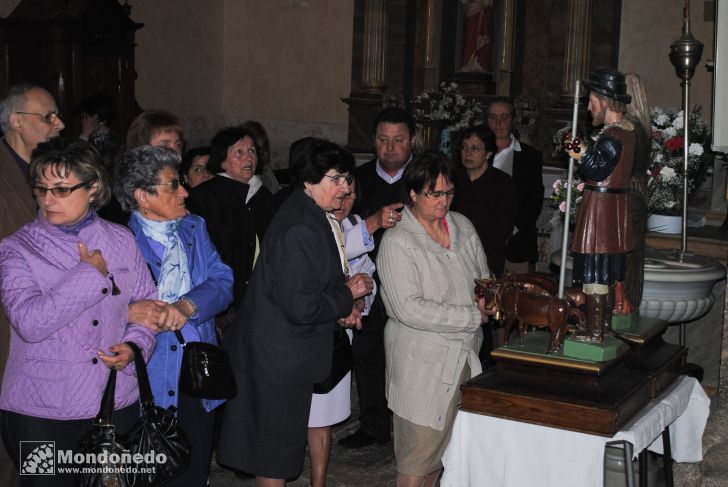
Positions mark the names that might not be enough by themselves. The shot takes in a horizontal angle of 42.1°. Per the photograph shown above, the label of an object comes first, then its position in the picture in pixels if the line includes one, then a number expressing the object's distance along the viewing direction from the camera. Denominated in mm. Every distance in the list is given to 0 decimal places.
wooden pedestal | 3299
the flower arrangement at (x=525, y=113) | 10219
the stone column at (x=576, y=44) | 10055
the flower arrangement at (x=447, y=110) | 9500
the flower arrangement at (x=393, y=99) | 11352
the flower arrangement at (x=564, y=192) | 4898
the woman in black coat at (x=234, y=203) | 4762
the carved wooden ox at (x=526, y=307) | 3463
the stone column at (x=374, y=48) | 11680
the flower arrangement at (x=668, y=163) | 5496
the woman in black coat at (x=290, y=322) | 3621
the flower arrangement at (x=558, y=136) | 6436
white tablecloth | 3326
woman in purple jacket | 3105
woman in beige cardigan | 3828
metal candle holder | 5290
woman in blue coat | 3678
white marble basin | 4441
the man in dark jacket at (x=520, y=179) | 6949
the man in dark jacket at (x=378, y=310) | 5277
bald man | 3791
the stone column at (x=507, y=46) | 10945
